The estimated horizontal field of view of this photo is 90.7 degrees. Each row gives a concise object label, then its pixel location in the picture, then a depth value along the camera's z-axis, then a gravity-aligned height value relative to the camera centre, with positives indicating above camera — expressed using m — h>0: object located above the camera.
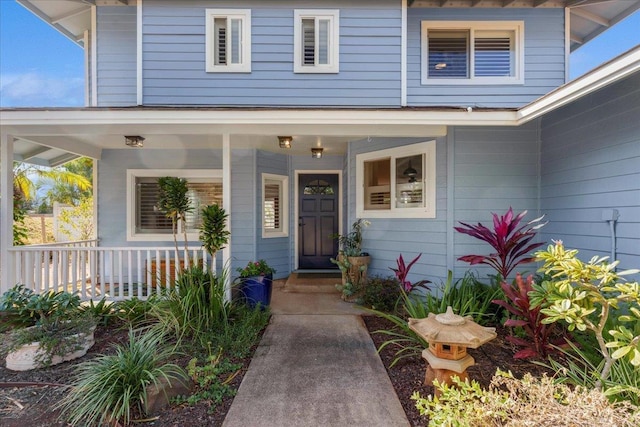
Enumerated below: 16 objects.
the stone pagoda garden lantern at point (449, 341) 2.29 -0.94
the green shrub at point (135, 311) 3.90 -1.30
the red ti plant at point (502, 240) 3.44 -0.32
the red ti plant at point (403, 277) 4.02 -0.85
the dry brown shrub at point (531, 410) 1.56 -1.03
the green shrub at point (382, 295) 4.46 -1.21
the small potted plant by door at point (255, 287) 4.45 -1.09
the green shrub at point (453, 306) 3.16 -1.08
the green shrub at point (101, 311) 3.82 -1.27
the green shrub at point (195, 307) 3.44 -1.12
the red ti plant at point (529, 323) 2.74 -0.97
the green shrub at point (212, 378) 2.44 -1.43
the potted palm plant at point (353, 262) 4.97 -0.85
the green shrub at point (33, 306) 3.38 -1.06
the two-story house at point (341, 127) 3.76 +1.09
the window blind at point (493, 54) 5.29 +2.65
